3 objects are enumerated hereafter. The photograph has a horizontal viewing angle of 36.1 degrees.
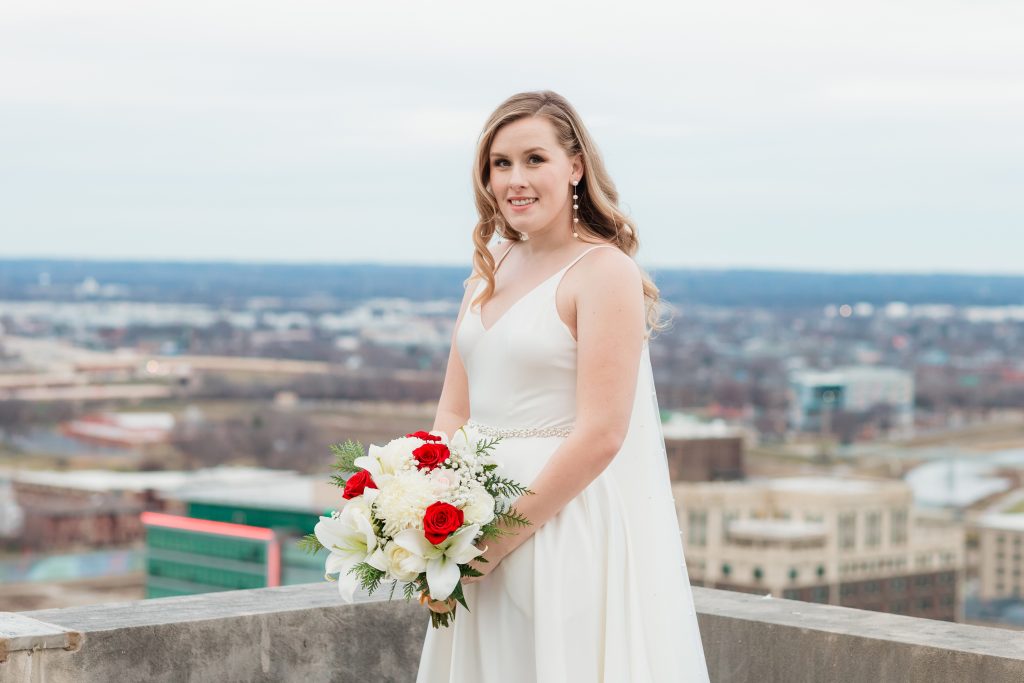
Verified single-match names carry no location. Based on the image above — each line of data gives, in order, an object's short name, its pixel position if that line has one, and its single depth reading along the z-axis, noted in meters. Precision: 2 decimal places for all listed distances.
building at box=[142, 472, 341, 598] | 55.50
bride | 2.89
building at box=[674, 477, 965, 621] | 49.16
